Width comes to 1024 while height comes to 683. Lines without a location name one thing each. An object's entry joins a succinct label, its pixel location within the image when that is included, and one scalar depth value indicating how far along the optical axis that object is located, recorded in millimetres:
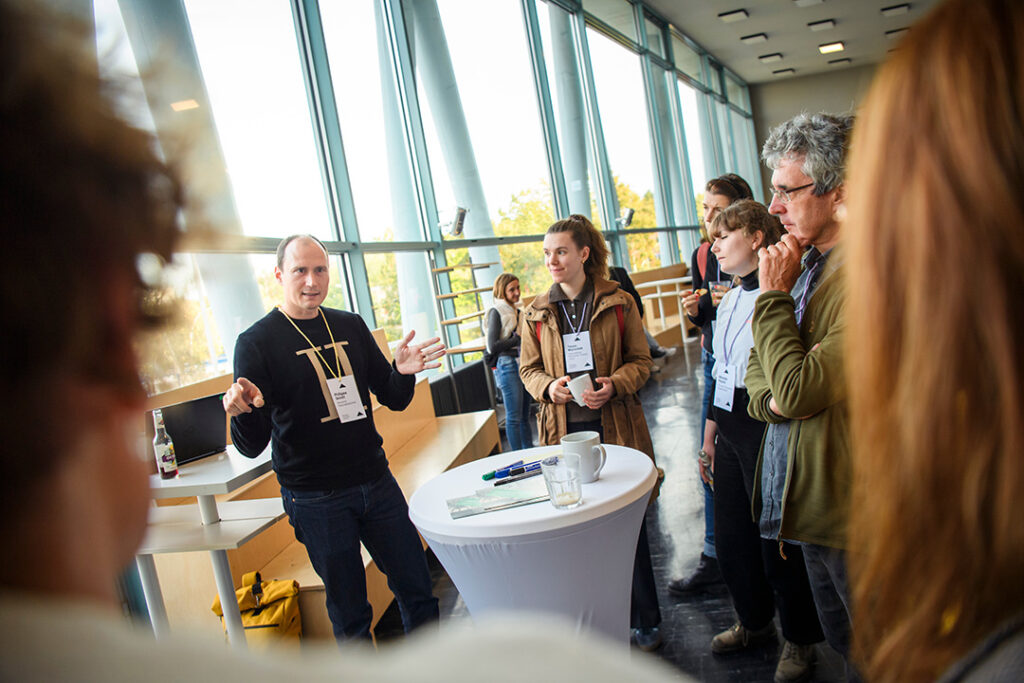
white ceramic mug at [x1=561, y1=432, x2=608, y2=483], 1986
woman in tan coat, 2564
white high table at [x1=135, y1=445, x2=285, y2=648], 2096
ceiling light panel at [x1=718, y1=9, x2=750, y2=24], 13017
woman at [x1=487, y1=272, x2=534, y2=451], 5006
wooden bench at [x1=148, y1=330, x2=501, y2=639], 2689
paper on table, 1878
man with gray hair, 1606
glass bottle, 2215
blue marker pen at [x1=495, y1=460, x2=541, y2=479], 2129
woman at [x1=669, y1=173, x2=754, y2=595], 2926
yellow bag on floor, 2508
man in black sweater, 2322
